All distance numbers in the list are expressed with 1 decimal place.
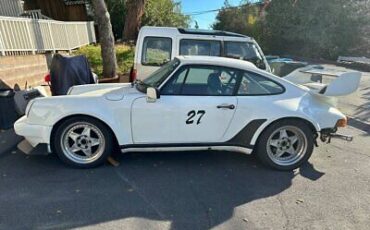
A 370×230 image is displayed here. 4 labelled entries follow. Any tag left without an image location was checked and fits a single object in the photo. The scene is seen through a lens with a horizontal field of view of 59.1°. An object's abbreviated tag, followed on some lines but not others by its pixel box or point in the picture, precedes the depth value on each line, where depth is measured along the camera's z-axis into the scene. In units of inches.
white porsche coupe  157.2
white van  274.8
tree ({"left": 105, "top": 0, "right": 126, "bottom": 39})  780.5
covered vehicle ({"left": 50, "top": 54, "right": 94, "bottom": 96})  247.6
